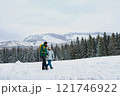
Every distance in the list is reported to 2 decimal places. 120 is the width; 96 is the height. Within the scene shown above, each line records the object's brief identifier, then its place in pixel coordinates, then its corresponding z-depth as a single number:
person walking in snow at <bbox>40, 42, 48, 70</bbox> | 11.10
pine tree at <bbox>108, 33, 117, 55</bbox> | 70.19
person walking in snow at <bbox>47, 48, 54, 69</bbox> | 12.02
